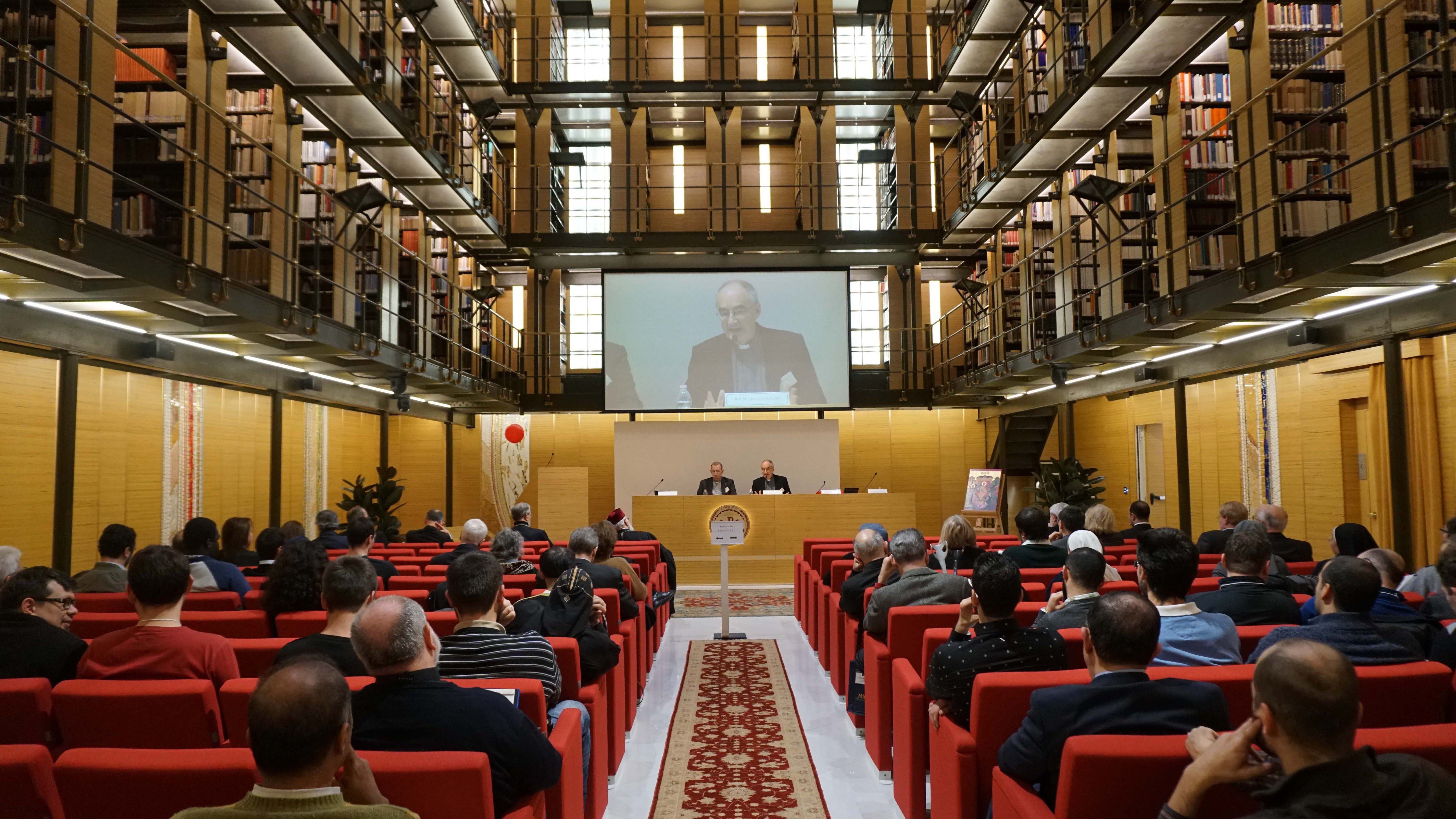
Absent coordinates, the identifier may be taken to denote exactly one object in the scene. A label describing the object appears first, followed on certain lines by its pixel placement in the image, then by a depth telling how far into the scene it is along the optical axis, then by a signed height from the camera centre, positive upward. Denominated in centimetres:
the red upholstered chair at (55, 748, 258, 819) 160 -58
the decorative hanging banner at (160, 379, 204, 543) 788 +15
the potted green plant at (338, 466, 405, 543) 1016 -40
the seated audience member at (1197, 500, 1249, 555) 538 -47
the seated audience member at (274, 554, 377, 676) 254 -43
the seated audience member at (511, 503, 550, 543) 675 -43
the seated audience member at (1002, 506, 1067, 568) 478 -50
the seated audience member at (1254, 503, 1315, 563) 487 -48
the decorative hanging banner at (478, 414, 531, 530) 1466 +1
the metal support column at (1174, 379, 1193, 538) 918 +12
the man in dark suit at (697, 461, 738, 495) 1141 -30
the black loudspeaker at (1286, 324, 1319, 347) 683 +96
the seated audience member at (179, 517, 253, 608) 442 -49
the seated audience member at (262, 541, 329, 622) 344 -45
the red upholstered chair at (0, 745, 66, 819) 166 -61
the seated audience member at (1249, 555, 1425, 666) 241 -49
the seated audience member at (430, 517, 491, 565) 572 -47
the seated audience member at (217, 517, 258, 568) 538 -45
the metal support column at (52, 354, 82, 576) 633 +12
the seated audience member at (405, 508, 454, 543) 745 -57
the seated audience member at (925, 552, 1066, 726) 260 -58
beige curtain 596 -4
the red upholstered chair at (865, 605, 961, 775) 347 -85
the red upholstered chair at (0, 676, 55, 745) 223 -62
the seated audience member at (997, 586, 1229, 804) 188 -54
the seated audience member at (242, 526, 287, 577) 537 -48
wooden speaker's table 1027 -78
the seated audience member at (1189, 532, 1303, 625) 319 -52
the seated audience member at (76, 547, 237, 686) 259 -53
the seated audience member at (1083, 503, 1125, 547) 539 -41
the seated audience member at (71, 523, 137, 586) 439 -49
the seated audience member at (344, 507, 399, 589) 489 -43
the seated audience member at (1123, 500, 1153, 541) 601 -42
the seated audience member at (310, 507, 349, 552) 610 -50
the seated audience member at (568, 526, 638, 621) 451 -56
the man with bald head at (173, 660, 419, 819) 139 -46
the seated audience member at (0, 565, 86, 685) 262 -52
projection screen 1273 +185
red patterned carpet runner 335 -135
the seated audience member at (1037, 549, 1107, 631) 296 -47
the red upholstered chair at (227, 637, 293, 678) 296 -64
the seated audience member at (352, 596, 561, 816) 191 -55
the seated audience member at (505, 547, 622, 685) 331 -60
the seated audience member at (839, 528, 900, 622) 460 -62
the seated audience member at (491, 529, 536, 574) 479 -49
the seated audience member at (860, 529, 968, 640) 381 -58
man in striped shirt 259 -53
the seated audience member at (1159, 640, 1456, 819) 125 -47
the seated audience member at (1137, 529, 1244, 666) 255 -50
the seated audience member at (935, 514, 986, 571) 486 -49
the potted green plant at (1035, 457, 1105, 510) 970 -31
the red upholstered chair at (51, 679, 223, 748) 220 -63
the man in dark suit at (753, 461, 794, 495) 1137 -27
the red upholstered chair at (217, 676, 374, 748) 233 -65
